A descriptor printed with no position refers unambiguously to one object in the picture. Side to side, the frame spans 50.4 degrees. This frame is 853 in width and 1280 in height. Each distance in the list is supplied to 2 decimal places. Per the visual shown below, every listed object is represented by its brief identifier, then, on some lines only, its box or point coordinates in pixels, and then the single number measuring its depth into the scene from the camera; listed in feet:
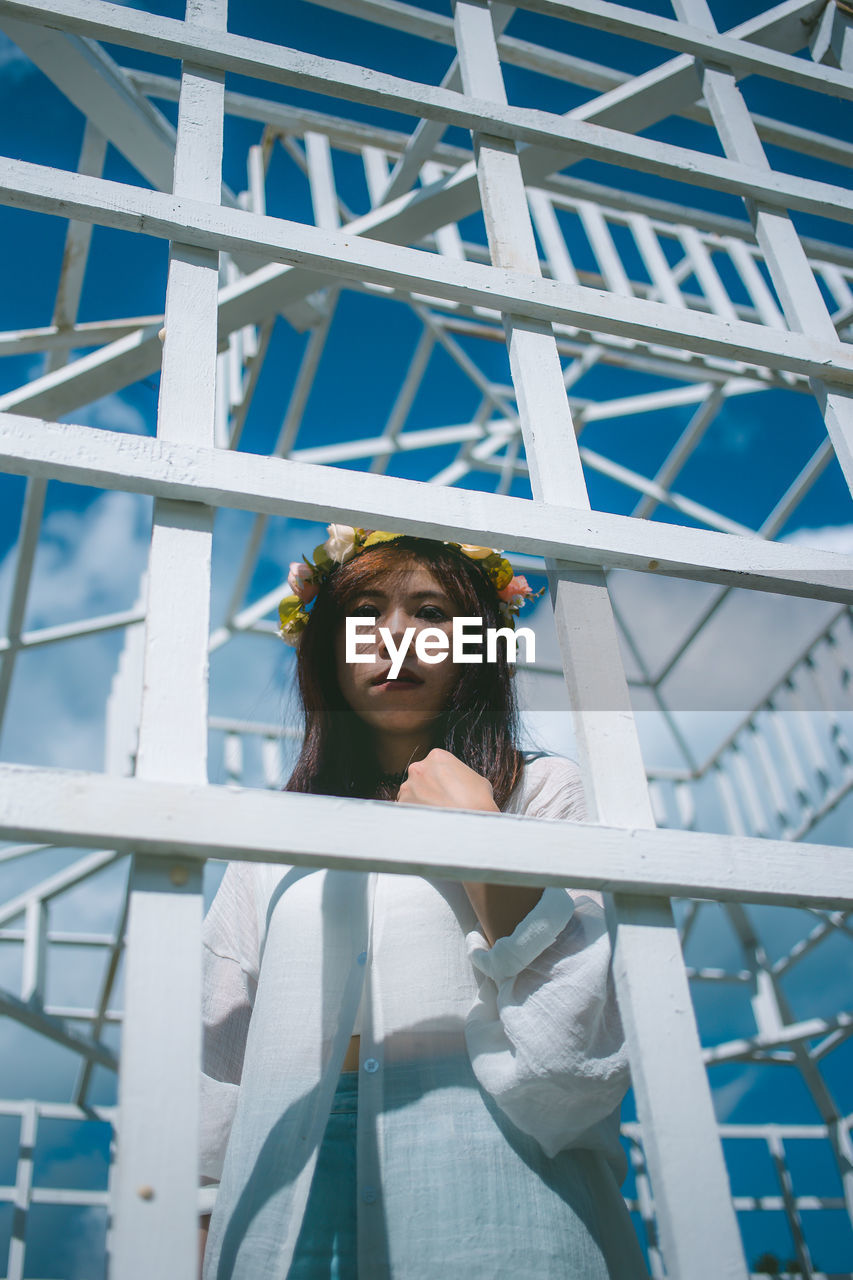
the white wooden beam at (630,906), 2.15
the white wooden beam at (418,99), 3.88
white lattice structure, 2.14
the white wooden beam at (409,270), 3.27
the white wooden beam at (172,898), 1.88
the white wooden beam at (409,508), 2.66
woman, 3.20
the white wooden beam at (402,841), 2.14
